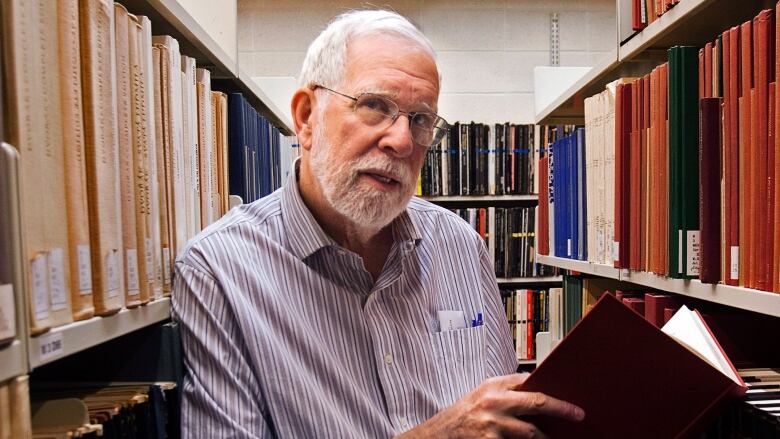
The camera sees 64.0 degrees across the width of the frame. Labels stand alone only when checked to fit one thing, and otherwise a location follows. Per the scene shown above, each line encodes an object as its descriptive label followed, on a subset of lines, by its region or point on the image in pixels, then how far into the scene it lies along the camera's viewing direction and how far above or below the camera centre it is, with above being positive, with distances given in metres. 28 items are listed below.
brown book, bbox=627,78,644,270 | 1.33 +0.03
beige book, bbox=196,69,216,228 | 1.17 +0.11
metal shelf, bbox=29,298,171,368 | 0.58 -0.15
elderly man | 0.99 -0.17
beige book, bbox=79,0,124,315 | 0.70 +0.06
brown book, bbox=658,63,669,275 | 1.19 +0.03
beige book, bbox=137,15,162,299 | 0.88 +0.10
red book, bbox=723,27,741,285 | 0.97 +0.04
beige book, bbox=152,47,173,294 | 0.93 +0.04
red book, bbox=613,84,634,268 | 1.39 +0.05
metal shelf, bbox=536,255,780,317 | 0.87 -0.17
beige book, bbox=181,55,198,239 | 1.07 +0.09
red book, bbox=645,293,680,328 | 1.27 -0.24
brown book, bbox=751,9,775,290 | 0.89 +0.06
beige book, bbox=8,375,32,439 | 0.54 -0.18
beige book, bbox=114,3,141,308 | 0.79 +0.06
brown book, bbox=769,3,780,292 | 0.85 -0.03
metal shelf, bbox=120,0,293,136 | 0.98 +0.30
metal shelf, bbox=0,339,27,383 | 0.52 -0.13
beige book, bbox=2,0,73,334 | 0.56 +0.05
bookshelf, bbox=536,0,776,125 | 1.12 +0.32
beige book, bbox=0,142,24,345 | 0.51 -0.03
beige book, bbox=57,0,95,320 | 0.65 +0.05
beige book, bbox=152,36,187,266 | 0.97 +0.11
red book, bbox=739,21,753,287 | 0.93 +0.06
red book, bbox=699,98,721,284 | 1.01 +0.00
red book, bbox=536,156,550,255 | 2.20 -0.07
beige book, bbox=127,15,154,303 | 0.84 +0.05
